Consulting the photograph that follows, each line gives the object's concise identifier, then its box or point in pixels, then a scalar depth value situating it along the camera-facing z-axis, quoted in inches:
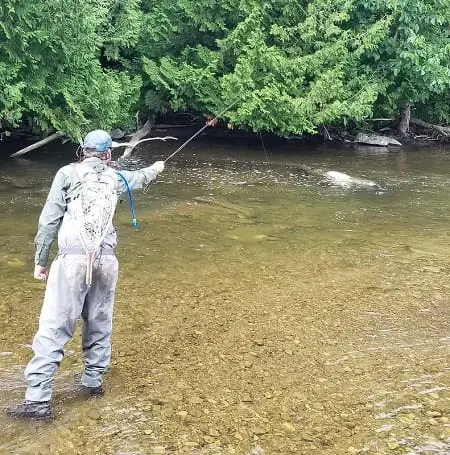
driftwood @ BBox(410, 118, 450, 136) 840.9
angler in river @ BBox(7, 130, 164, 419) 161.2
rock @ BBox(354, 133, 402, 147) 785.3
